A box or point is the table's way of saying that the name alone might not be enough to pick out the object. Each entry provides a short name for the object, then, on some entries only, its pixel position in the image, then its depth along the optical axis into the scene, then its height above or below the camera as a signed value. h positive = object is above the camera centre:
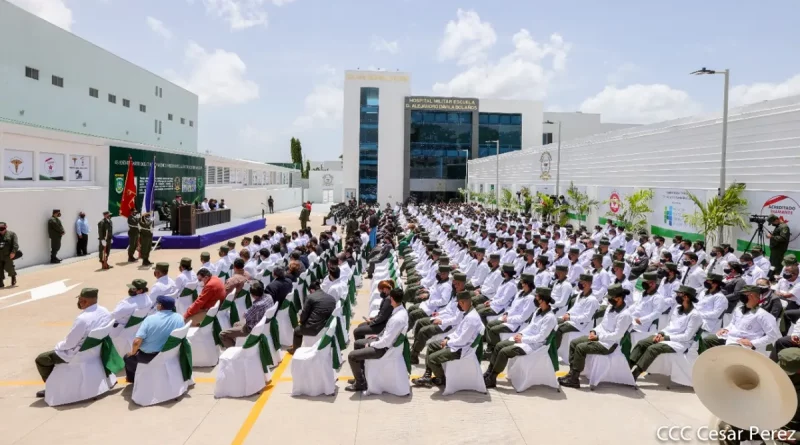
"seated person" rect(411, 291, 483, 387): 7.50 -1.91
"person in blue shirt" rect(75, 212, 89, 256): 20.12 -1.69
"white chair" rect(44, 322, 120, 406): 6.97 -2.29
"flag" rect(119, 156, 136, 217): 17.98 -0.43
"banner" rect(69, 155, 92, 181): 21.28 +0.53
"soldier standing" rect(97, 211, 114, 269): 18.23 -1.48
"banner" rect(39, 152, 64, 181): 19.48 +0.49
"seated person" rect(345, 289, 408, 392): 7.39 -1.92
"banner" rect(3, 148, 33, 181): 17.62 +0.46
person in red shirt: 9.27 -1.76
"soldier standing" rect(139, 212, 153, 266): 18.84 -1.64
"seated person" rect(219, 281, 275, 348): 8.52 -1.84
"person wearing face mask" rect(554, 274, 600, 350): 8.56 -1.66
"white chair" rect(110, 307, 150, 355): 8.27 -2.10
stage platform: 23.20 -2.21
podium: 24.80 -1.49
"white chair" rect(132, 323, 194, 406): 7.02 -2.30
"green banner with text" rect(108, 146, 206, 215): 23.69 +0.47
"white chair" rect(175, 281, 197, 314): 10.43 -1.98
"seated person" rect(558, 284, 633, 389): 7.73 -1.81
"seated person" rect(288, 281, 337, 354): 8.76 -1.85
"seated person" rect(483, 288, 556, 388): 7.66 -1.86
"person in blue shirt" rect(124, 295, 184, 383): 7.11 -1.80
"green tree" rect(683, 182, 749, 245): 15.86 -0.27
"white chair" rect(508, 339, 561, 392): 7.65 -2.24
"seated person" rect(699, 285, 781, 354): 7.32 -1.55
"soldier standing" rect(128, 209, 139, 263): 19.43 -1.65
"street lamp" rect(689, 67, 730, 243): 14.02 +1.89
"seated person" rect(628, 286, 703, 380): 7.79 -1.80
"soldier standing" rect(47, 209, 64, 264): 18.16 -1.59
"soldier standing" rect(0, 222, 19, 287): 14.02 -1.64
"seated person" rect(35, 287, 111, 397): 6.92 -1.77
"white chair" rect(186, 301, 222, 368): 8.49 -2.24
